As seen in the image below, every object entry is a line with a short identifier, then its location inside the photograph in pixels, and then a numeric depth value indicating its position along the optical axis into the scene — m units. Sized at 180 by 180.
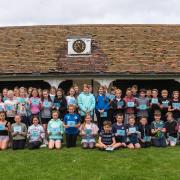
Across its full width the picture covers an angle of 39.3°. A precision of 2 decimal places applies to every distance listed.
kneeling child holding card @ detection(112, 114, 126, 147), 6.70
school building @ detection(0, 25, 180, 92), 10.52
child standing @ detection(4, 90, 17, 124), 7.09
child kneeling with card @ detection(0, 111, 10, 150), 6.80
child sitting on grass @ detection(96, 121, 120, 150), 6.54
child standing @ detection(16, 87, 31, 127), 7.11
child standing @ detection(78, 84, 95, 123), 7.33
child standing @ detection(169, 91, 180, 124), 7.20
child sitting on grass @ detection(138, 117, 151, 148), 6.74
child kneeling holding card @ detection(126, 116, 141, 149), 6.69
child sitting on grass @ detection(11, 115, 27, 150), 6.65
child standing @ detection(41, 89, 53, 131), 7.12
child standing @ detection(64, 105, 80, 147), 6.80
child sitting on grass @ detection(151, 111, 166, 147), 6.80
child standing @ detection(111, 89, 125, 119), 7.22
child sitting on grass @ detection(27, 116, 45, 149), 6.63
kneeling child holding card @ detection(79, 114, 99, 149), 6.62
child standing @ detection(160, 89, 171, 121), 7.22
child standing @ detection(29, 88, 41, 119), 7.13
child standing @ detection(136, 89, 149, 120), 7.20
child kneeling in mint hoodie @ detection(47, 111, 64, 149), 6.75
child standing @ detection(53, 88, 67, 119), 7.22
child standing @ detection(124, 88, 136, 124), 7.21
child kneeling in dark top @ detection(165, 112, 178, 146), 6.96
